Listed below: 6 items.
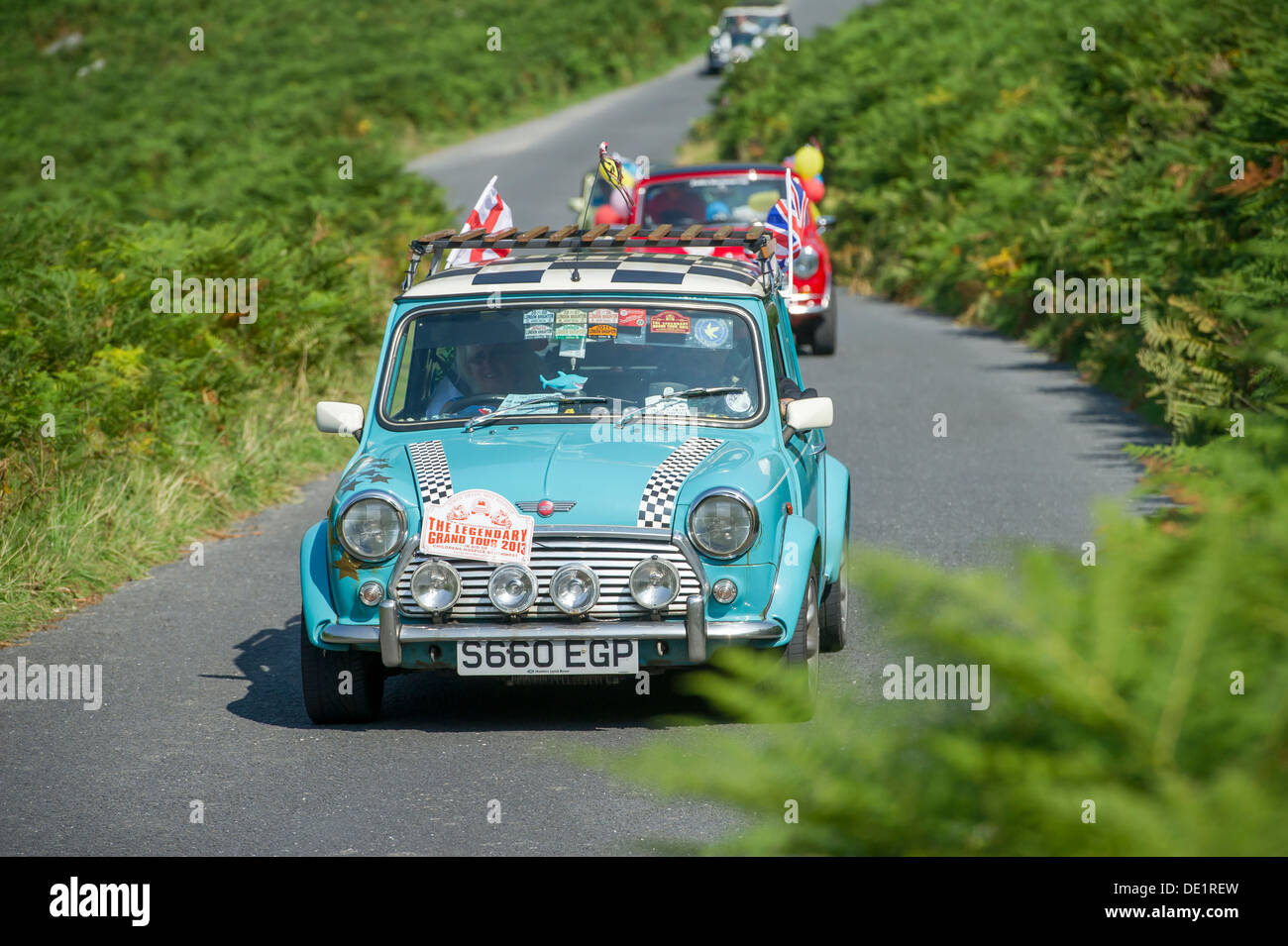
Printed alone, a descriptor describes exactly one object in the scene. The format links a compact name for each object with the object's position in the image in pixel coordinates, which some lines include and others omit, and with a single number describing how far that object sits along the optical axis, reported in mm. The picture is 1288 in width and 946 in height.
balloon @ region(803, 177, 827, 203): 20731
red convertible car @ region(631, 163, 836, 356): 17219
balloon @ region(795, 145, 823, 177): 22281
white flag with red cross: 8852
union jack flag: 10633
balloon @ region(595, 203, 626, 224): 21453
